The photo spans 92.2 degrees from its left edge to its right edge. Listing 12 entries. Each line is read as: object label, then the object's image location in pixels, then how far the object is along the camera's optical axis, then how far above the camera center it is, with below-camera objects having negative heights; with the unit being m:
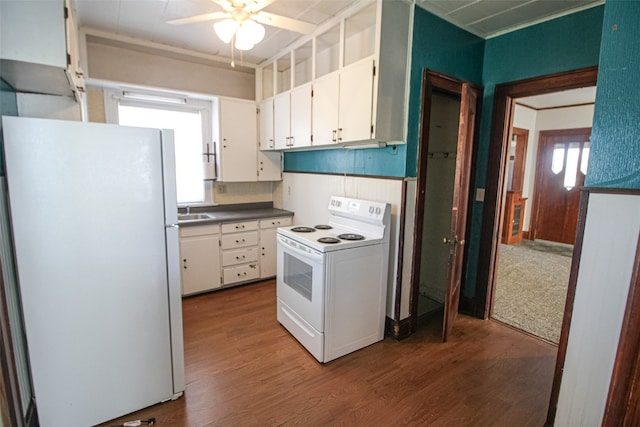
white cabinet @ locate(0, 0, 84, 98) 1.34 +0.56
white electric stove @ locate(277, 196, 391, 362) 2.29 -0.87
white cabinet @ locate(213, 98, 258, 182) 3.73 +0.37
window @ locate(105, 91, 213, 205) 3.44 +0.52
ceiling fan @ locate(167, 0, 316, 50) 1.80 +0.92
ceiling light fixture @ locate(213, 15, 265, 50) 1.88 +0.86
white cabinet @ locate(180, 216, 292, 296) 3.39 -0.98
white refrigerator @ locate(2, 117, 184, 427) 1.48 -0.52
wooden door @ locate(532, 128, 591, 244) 5.56 -0.08
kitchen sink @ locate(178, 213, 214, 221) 3.63 -0.59
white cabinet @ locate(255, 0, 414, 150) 2.29 +0.73
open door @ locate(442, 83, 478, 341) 2.40 -0.21
